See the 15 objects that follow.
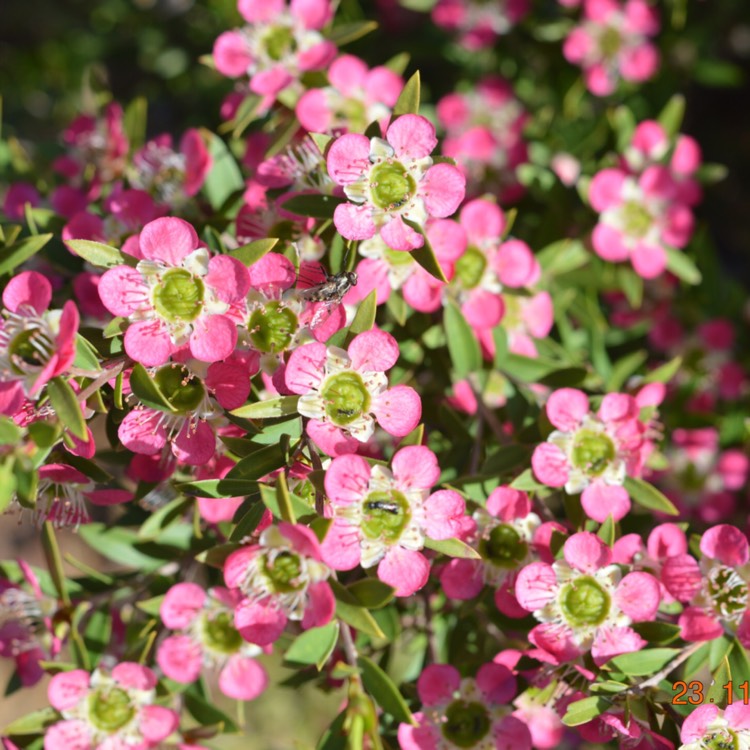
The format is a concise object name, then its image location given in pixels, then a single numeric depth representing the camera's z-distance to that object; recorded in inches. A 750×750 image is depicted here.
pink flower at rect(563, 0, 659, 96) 18.0
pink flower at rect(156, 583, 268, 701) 14.8
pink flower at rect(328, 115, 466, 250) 14.0
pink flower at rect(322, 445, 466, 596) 13.8
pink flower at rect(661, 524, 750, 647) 14.5
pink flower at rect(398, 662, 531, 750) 14.7
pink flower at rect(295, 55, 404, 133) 15.4
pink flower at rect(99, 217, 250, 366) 13.9
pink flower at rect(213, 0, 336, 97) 15.6
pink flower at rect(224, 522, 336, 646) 13.7
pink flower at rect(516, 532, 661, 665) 14.3
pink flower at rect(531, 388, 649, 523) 14.7
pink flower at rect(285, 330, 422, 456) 13.9
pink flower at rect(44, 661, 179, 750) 14.6
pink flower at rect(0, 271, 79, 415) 13.5
